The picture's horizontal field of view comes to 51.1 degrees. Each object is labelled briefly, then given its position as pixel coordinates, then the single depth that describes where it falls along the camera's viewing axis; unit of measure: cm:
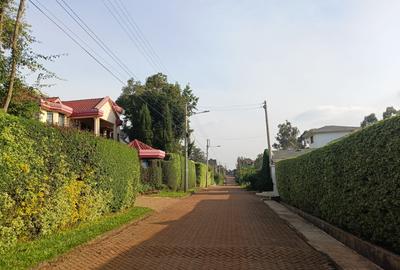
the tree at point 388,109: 5315
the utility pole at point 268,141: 3815
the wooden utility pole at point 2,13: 1550
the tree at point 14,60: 1547
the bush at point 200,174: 5965
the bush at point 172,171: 3688
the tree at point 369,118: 7812
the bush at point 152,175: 3306
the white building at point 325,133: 5416
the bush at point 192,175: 4891
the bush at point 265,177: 3968
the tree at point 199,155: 11031
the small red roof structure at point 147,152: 3712
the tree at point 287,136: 10750
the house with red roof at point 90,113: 2788
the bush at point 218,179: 10290
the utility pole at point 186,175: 3725
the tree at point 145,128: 4762
